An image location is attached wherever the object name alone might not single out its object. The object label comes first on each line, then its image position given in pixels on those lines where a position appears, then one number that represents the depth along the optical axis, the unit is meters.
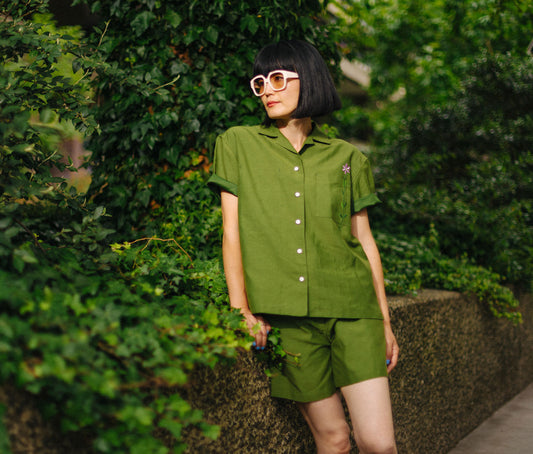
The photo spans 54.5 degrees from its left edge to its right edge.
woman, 2.12
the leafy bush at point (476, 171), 5.80
